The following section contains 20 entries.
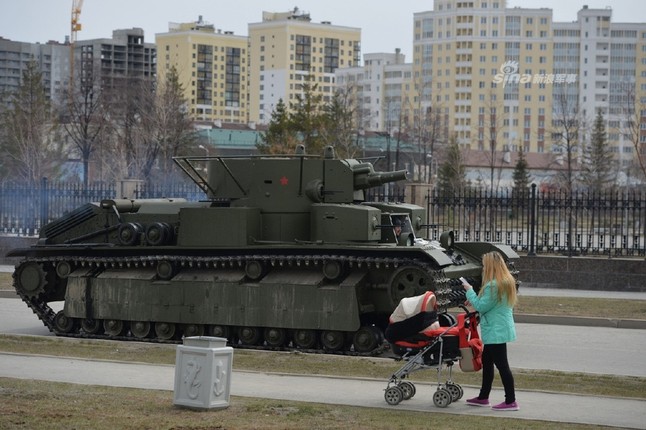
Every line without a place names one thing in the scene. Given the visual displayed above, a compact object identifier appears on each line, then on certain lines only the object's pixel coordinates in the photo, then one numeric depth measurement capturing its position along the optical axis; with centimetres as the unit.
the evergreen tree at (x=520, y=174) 7289
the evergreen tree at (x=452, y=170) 6405
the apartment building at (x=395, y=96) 17992
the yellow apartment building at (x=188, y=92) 18505
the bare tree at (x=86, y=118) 6469
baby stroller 1319
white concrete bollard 1240
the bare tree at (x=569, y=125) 6657
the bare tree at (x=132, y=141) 6369
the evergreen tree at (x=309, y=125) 5194
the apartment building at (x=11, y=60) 15425
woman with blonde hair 1307
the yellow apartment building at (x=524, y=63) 18212
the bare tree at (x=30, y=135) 6266
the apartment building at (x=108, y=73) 8462
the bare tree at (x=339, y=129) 5488
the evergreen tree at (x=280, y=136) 5062
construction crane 16440
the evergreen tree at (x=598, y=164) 6875
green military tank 1867
